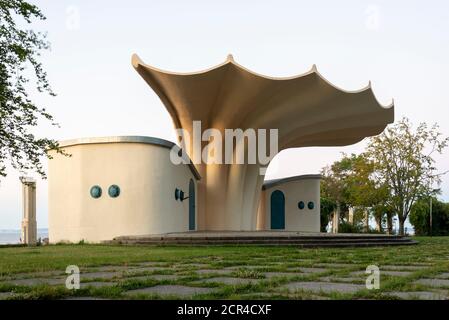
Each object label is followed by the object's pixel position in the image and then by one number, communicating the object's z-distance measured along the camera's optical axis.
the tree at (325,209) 56.67
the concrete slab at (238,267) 9.89
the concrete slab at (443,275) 8.25
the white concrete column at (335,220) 52.97
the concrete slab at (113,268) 9.71
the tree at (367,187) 37.55
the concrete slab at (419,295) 5.90
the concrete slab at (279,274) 8.16
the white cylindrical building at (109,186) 22.05
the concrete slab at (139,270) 8.87
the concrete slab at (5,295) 6.03
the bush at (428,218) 43.72
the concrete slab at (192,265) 10.20
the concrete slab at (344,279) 7.46
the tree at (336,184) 51.78
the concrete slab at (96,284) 6.90
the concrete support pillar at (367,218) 46.56
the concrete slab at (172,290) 6.34
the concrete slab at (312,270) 9.16
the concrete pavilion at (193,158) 22.09
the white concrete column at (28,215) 26.39
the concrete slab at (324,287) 6.54
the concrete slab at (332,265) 9.92
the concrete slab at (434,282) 7.17
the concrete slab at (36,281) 7.34
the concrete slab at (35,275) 8.41
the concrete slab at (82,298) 6.03
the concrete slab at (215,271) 8.98
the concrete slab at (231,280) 7.35
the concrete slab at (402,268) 9.64
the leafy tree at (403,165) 36.44
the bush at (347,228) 42.44
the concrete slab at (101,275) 8.15
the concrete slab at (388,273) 8.52
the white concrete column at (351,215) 49.38
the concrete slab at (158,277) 7.95
